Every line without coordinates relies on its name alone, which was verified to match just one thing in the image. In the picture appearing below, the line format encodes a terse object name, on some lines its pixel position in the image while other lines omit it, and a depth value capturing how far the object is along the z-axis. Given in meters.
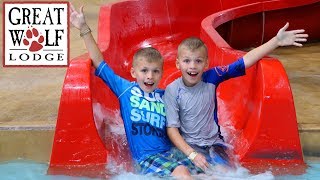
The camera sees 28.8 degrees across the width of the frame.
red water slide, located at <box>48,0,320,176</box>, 3.54
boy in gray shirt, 3.42
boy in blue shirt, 3.39
